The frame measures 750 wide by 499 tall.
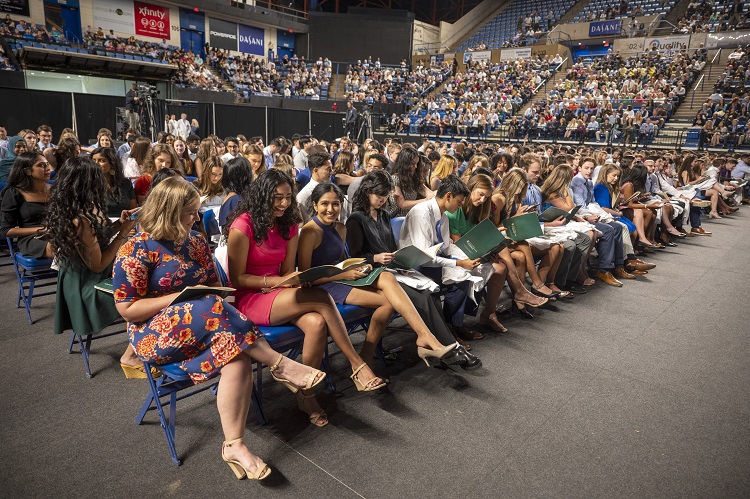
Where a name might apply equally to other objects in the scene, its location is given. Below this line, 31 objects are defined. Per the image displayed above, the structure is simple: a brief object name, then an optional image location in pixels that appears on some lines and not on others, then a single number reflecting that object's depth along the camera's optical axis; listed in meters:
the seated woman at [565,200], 5.08
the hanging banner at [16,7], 17.64
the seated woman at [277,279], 2.51
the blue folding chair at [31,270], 3.39
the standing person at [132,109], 11.92
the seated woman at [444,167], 5.28
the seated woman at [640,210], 6.18
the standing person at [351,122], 16.41
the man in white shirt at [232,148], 7.38
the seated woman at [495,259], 3.78
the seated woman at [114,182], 4.25
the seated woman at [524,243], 4.41
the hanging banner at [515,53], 24.64
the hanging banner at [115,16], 20.39
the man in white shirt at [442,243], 3.48
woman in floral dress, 2.10
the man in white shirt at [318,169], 4.32
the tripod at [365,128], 16.14
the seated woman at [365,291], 2.87
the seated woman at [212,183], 4.73
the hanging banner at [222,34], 24.19
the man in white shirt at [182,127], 12.72
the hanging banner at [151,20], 21.55
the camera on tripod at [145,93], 12.21
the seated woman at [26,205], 3.39
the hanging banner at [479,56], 25.75
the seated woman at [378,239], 3.05
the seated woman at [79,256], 2.76
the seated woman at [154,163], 4.64
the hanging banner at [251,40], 25.53
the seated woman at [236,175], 4.20
